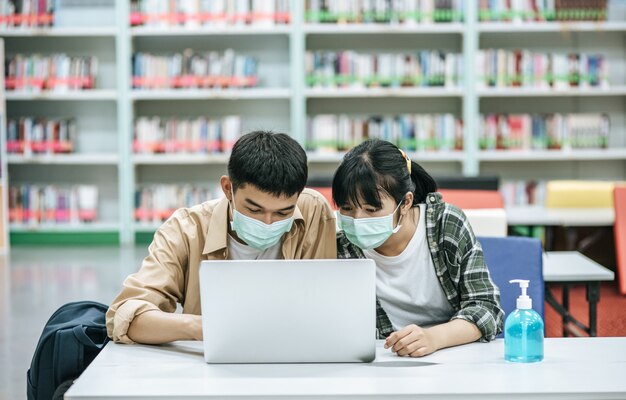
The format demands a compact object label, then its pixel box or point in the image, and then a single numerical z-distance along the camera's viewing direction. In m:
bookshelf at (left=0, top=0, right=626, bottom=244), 7.02
